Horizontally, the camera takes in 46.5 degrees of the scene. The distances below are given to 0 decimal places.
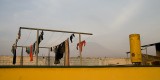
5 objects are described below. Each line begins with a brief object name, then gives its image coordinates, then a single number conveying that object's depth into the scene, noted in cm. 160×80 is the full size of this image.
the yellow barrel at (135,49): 847
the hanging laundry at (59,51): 1253
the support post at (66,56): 1027
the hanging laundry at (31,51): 1416
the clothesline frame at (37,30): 872
